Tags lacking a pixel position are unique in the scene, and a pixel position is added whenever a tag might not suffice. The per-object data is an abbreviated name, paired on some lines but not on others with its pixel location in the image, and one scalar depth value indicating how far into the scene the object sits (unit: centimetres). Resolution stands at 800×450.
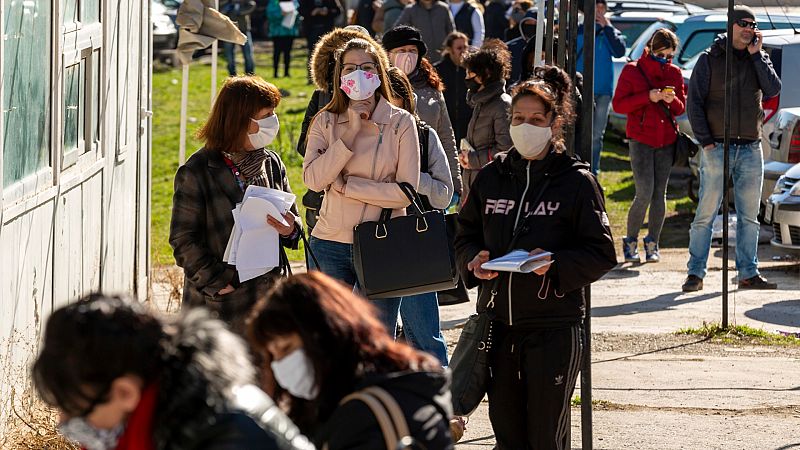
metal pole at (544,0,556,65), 1294
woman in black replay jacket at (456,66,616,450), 1008
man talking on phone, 2002
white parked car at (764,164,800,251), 2169
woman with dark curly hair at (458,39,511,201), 1773
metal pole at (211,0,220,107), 2145
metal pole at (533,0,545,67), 1575
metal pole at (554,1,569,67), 1170
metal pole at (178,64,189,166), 2027
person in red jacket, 2215
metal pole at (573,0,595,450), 1096
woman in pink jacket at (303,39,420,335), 1213
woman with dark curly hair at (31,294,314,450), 519
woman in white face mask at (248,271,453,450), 597
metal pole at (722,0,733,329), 1735
